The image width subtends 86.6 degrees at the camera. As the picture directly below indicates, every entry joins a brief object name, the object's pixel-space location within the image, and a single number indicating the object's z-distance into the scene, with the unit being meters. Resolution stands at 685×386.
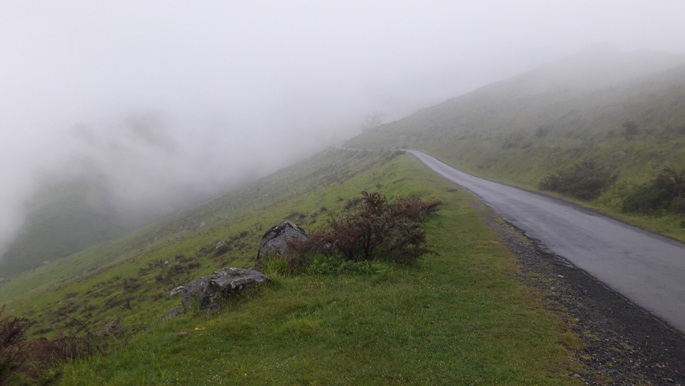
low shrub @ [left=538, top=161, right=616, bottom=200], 30.45
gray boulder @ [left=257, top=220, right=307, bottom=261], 16.78
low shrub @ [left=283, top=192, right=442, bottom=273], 14.67
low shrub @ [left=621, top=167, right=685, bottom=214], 21.91
